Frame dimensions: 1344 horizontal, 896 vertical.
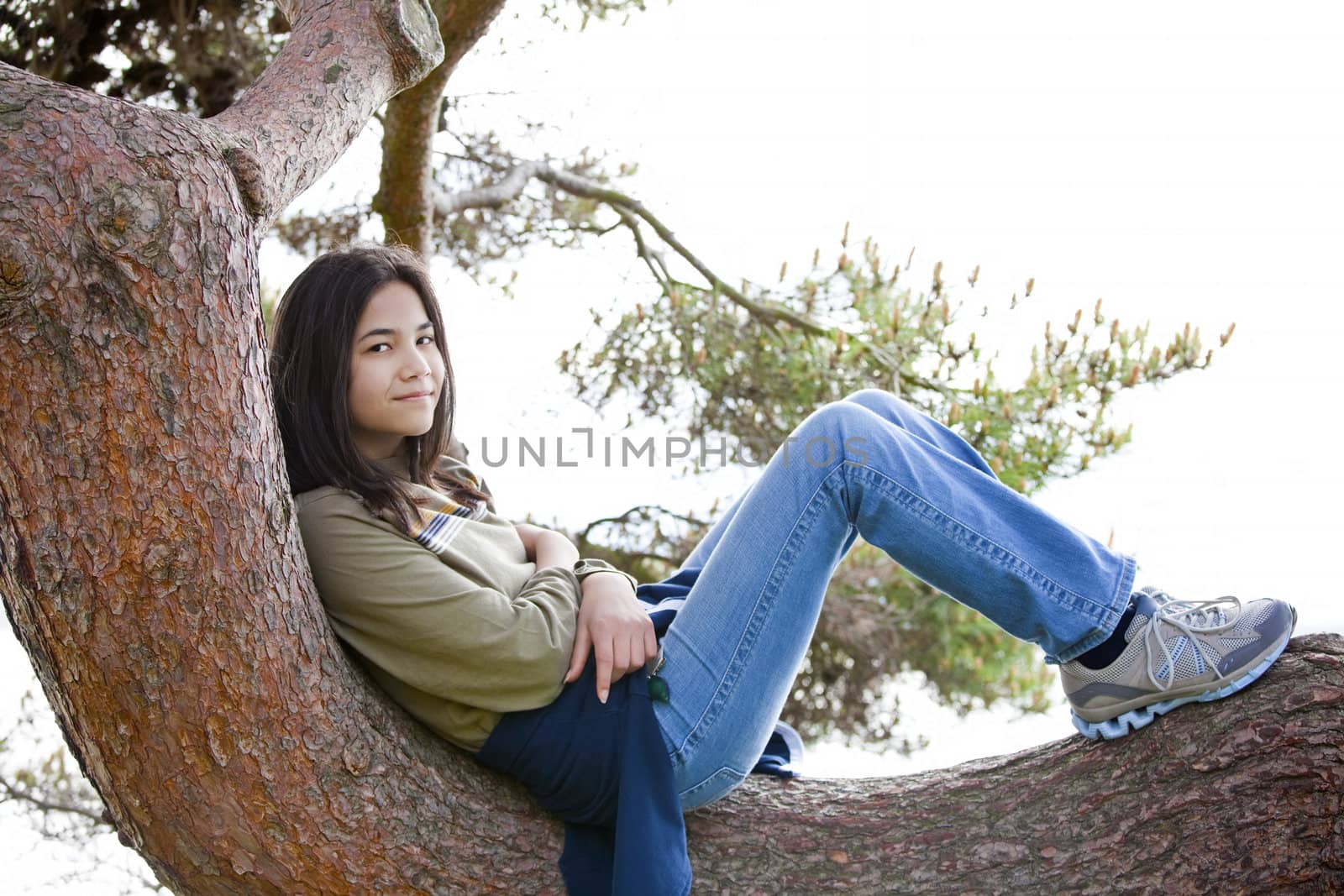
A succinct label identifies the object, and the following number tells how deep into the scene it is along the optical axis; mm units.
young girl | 1669
